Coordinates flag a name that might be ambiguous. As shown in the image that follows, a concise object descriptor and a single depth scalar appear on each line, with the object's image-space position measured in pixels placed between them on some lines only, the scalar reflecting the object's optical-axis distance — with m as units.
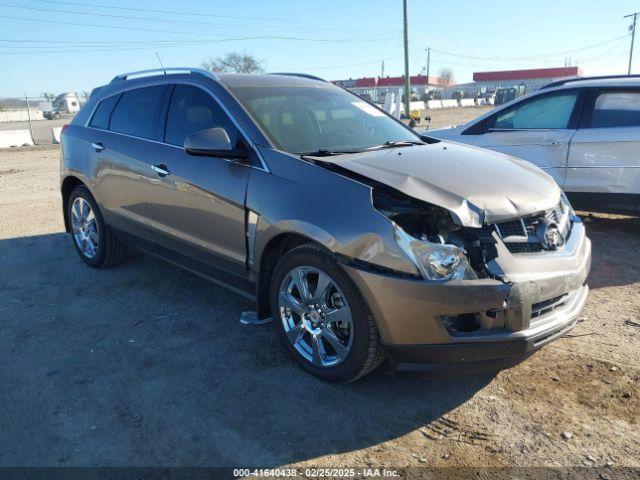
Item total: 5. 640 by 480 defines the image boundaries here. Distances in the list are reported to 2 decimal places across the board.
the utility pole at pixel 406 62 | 31.67
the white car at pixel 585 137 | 5.62
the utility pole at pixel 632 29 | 68.69
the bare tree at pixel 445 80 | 100.44
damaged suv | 2.65
